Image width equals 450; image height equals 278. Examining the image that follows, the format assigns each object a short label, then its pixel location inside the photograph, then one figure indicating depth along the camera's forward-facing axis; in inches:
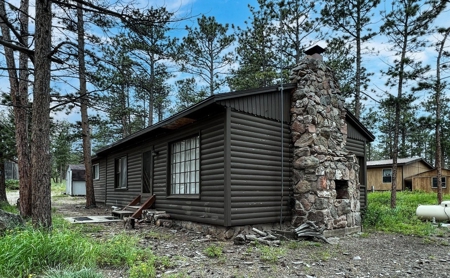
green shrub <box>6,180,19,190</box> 1237.4
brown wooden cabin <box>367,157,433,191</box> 1036.5
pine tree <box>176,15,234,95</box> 796.6
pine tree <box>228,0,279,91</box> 706.2
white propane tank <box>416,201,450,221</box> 439.5
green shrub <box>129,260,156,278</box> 166.6
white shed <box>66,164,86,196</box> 1088.2
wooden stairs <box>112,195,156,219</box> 399.5
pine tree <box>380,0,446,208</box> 571.5
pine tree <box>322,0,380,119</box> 619.4
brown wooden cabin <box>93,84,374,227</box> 291.7
